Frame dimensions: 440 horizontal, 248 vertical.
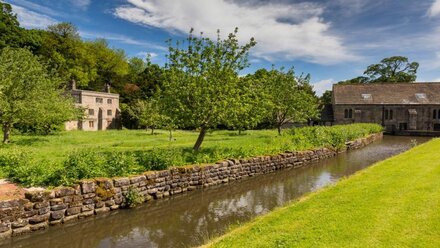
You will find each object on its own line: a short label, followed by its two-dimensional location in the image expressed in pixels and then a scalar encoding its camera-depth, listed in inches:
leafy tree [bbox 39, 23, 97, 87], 2492.6
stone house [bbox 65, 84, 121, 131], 2112.5
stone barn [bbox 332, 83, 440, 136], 2444.6
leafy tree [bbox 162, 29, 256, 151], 762.8
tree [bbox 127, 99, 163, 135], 1521.9
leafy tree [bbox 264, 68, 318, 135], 1472.7
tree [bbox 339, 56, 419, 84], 3427.7
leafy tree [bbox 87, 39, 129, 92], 3097.9
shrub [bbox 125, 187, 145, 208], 547.8
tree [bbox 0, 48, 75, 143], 907.9
